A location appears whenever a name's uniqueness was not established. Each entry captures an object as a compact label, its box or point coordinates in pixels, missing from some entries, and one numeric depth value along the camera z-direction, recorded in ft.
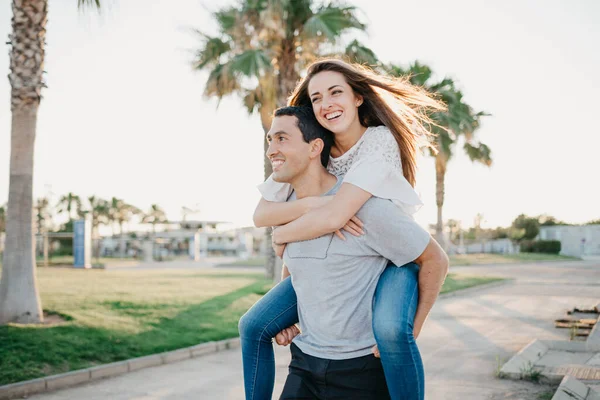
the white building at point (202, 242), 199.52
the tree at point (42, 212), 266.81
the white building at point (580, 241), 205.98
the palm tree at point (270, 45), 54.49
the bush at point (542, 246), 194.39
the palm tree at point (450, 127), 86.07
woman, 8.05
